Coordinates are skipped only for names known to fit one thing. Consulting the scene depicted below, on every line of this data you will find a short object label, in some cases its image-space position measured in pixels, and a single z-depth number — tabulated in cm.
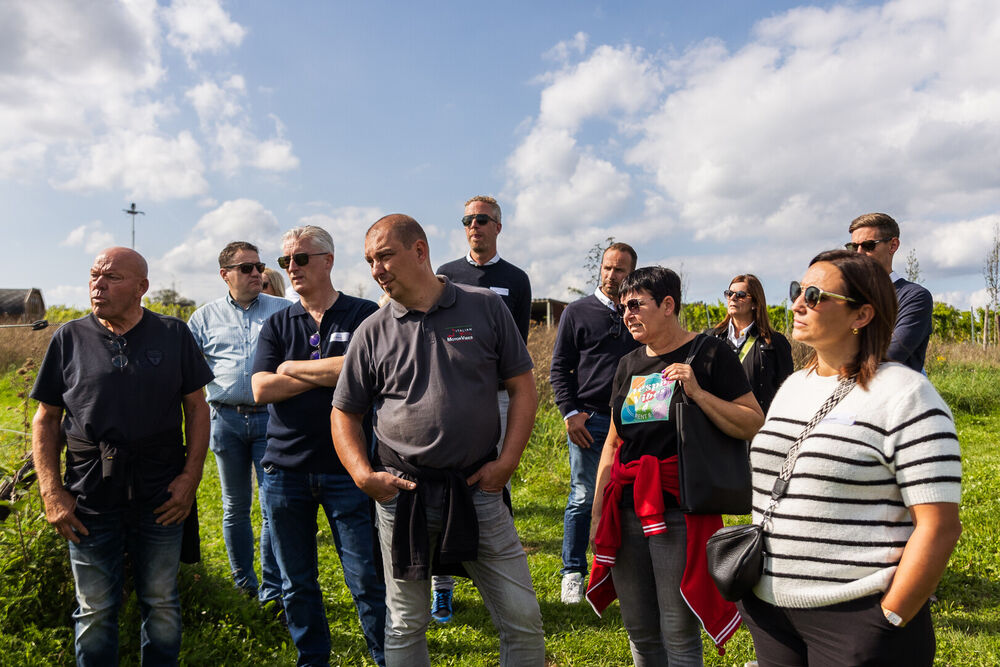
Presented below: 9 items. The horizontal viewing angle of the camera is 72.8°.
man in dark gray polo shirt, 286
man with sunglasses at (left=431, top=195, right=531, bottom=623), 501
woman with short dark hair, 285
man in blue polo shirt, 354
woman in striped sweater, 188
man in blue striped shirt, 461
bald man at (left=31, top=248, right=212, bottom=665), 319
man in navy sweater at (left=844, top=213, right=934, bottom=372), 437
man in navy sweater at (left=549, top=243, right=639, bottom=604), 466
